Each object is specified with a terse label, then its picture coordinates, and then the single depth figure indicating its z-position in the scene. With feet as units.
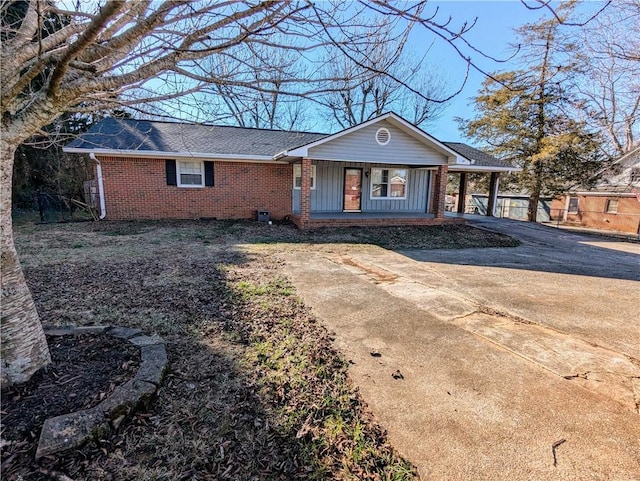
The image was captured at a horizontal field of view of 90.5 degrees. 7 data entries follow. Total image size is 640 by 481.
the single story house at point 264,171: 35.47
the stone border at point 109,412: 5.60
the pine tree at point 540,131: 51.03
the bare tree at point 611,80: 35.06
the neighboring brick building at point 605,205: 65.26
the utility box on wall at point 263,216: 39.93
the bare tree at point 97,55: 6.08
